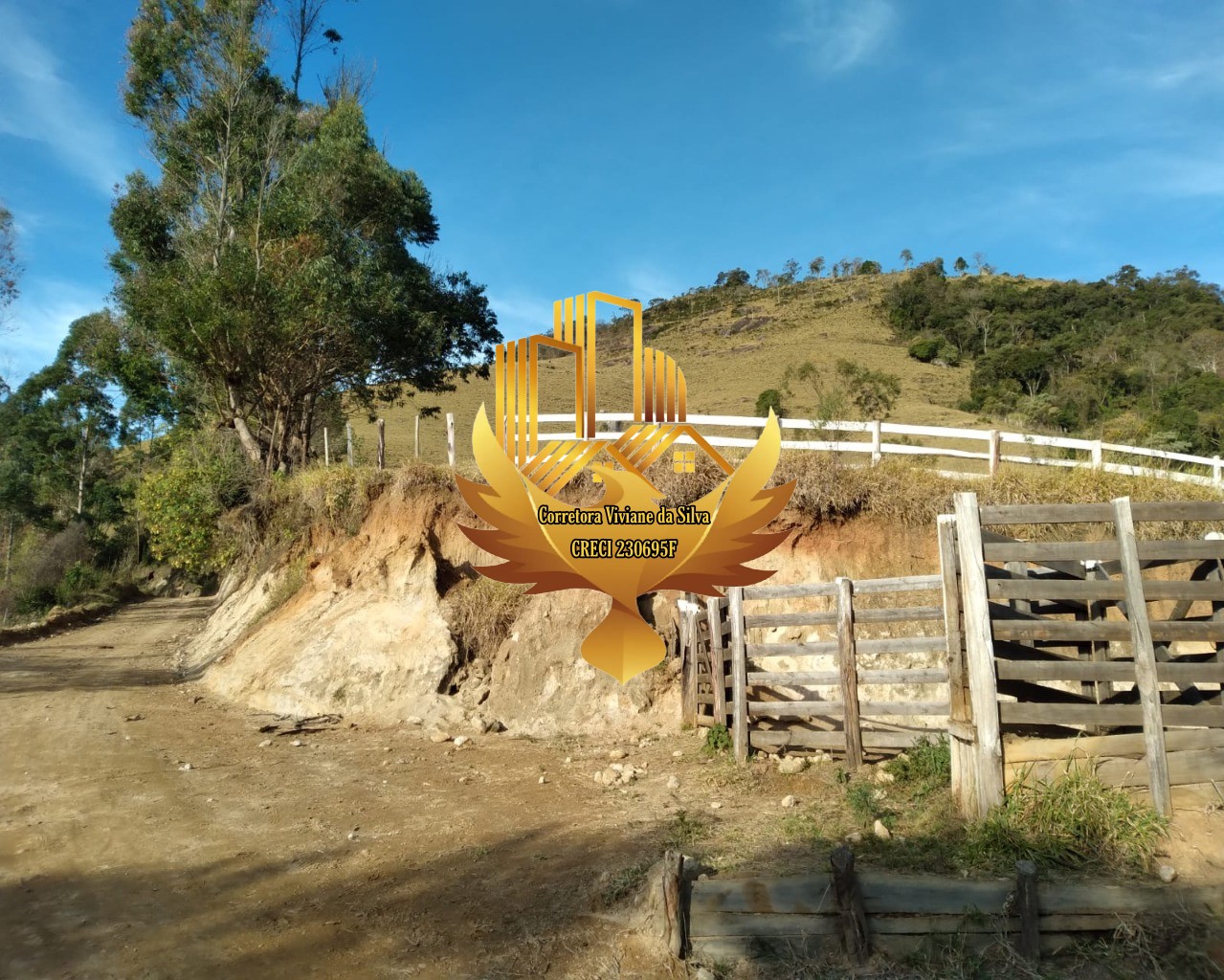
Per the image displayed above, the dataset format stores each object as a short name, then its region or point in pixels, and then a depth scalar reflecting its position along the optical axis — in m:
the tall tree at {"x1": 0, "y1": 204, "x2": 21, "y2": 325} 20.19
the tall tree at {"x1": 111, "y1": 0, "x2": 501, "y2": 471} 16.77
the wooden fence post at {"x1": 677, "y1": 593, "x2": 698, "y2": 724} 9.61
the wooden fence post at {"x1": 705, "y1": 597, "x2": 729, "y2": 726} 8.70
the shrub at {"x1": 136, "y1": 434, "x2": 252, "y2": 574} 16.11
